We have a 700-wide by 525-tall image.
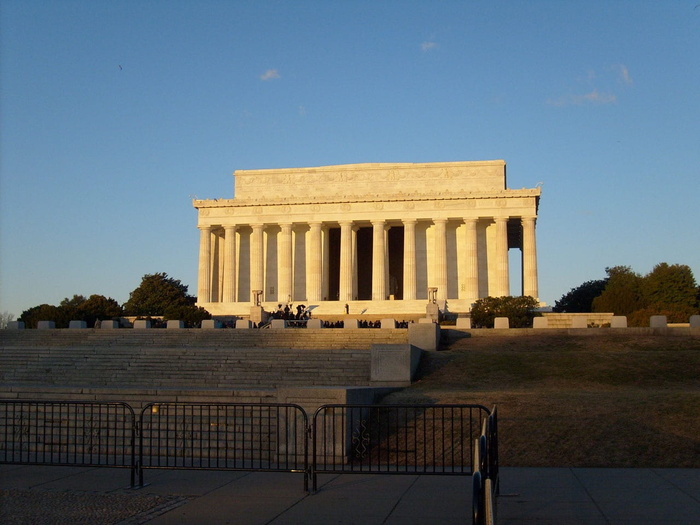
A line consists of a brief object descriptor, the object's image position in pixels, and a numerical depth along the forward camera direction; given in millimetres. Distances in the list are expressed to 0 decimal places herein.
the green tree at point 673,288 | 65375
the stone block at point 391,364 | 24203
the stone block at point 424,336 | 31297
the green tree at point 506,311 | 51188
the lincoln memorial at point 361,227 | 68438
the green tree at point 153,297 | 74312
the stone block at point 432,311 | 53347
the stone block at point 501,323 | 40375
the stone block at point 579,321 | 48219
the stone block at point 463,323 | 44625
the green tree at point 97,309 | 56156
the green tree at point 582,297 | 92188
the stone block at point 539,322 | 44462
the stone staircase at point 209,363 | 25031
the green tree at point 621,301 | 59950
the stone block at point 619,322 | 39362
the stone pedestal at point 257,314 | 58344
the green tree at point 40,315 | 52875
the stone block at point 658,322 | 34941
